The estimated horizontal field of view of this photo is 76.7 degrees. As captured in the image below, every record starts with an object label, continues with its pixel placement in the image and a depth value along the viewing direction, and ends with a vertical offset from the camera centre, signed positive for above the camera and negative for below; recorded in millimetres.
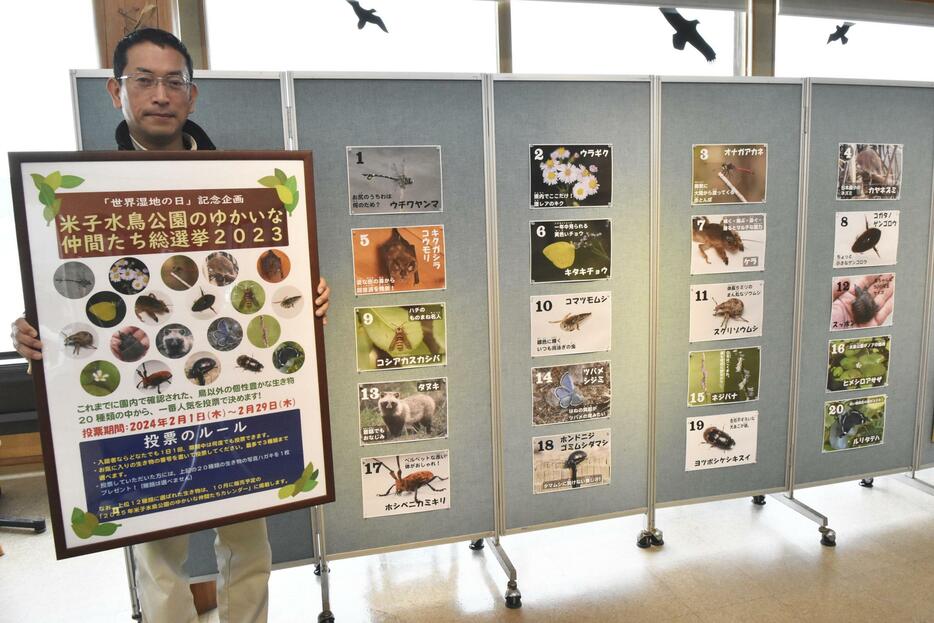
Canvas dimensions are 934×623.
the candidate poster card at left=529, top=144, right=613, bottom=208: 2373 +296
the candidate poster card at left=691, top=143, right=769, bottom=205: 2547 +307
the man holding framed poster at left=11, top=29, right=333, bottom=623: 1541 -195
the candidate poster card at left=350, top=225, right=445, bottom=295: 2244 -16
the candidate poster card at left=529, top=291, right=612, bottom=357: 2455 -310
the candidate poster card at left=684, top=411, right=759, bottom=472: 2719 -909
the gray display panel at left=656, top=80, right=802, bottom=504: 2520 -88
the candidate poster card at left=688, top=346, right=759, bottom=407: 2672 -599
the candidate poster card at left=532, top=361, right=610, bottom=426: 2500 -613
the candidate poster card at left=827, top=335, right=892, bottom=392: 2840 -595
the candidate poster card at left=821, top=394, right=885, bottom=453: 2883 -900
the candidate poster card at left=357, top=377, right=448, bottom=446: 2330 -619
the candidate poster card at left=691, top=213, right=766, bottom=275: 2588 +3
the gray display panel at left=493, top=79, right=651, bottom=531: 2350 -105
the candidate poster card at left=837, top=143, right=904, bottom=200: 2723 +317
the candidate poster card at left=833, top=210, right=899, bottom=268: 2760 +3
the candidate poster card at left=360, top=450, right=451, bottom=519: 2363 -924
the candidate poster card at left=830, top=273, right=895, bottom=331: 2799 -293
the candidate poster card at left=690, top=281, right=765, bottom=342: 2633 -296
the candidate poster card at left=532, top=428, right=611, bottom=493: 2539 -917
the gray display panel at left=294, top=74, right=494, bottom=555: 2180 -78
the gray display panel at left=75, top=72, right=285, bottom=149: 2025 +523
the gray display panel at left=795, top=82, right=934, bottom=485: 2693 -91
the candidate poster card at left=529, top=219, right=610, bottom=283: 2406 -4
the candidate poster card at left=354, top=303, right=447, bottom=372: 2287 -320
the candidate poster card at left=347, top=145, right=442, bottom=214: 2205 +286
